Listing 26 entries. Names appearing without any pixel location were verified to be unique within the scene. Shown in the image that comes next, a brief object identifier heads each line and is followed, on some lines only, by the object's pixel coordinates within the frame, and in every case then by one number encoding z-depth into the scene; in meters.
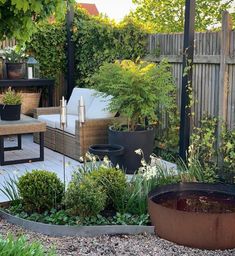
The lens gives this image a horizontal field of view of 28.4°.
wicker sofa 6.09
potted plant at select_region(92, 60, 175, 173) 5.51
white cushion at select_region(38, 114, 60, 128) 6.73
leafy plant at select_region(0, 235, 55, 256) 2.14
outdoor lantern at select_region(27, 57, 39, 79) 7.94
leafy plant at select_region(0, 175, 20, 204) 4.09
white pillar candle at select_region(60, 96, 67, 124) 4.32
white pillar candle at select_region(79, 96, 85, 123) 4.59
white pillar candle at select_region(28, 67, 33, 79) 8.12
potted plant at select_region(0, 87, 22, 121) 6.08
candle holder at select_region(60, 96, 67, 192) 4.32
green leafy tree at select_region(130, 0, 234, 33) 12.00
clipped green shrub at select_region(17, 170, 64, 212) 3.79
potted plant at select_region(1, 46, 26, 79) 7.90
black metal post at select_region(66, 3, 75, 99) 8.18
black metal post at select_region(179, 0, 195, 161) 5.55
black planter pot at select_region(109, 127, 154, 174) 5.55
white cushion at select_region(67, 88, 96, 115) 7.00
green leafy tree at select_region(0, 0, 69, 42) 2.81
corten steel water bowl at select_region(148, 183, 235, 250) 3.27
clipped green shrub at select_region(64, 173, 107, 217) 3.55
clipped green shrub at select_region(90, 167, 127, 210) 3.87
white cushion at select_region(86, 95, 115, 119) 6.34
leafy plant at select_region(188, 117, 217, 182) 5.19
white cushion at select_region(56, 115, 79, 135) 6.34
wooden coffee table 5.83
